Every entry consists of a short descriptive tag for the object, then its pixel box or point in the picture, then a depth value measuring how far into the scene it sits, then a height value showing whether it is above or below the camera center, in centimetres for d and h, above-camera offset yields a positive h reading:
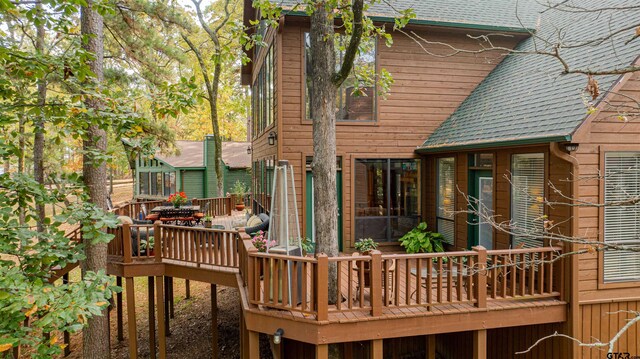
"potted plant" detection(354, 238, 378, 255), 660 -138
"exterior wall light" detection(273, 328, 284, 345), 480 -215
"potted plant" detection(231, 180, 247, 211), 1552 -119
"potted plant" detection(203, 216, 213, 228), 876 -131
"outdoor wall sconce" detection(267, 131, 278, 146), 843 +70
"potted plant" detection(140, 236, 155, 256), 778 -161
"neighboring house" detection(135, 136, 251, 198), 2028 -19
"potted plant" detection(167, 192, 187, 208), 984 -81
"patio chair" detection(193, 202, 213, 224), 975 -125
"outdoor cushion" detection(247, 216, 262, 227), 862 -123
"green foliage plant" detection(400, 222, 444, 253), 808 -162
